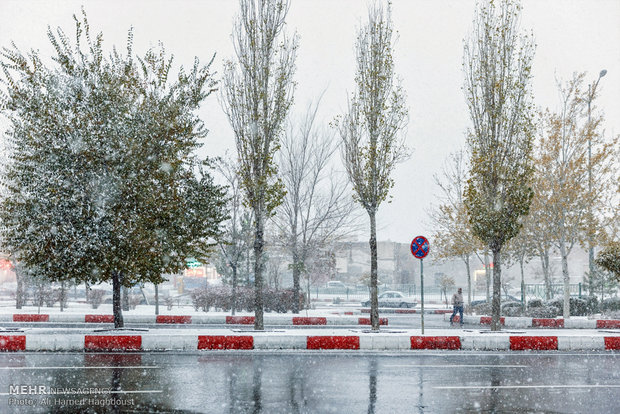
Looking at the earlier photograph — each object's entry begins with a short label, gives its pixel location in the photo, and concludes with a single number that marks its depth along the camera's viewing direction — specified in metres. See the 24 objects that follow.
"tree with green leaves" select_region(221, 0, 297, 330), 17.88
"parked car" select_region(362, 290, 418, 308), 42.78
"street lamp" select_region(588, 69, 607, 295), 27.66
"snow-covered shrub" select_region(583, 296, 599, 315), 30.89
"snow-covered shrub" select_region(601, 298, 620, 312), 32.88
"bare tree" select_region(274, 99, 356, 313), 30.64
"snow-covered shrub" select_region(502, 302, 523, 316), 31.48
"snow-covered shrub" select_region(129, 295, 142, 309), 35.46
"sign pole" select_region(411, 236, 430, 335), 17.39
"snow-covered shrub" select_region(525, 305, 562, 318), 29.42
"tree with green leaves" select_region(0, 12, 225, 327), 15.45
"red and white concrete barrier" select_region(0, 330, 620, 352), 14.78
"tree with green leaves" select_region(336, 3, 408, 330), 18.38
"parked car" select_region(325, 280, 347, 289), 63.47
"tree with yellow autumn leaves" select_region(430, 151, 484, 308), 34.22
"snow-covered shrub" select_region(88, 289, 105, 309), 34.97
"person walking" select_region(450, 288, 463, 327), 26.60
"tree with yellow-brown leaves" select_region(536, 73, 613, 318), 27.28
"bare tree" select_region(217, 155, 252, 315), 27.92
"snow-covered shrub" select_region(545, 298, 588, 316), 30.94
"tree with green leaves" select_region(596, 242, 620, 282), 25.30
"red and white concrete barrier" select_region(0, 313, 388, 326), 25.39
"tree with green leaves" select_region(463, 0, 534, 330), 19.47
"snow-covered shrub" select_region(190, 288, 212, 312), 33.34
